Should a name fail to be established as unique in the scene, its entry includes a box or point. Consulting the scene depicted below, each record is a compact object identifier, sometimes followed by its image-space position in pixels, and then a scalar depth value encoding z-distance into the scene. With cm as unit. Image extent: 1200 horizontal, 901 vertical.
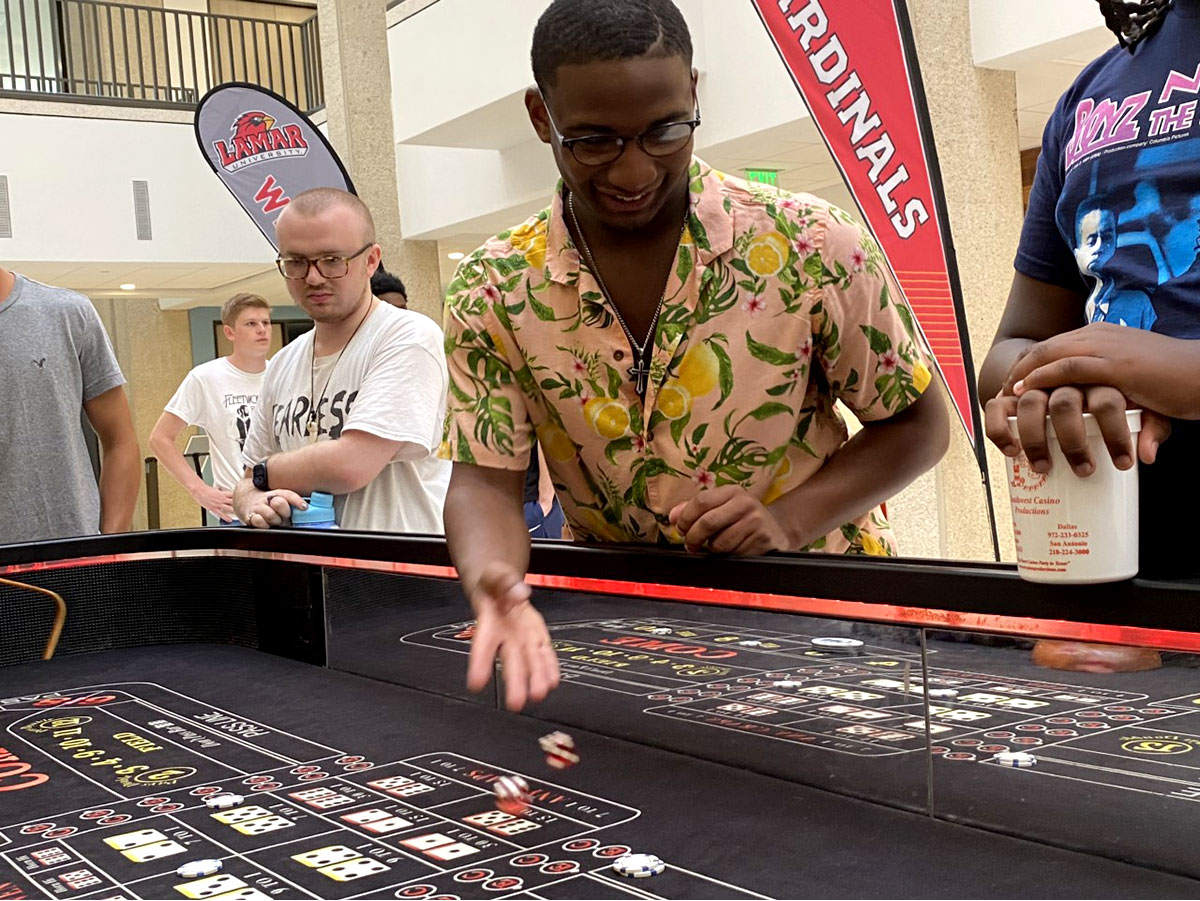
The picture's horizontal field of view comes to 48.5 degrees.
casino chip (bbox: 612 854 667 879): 108
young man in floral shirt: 151
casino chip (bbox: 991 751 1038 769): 112
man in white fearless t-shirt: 257
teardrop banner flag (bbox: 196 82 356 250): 604
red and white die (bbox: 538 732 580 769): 143
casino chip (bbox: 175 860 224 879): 115
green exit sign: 676
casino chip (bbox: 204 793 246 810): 135
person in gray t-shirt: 286
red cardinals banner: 383
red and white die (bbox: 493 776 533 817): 128
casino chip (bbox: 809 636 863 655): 130
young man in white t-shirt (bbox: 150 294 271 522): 501
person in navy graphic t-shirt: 93
